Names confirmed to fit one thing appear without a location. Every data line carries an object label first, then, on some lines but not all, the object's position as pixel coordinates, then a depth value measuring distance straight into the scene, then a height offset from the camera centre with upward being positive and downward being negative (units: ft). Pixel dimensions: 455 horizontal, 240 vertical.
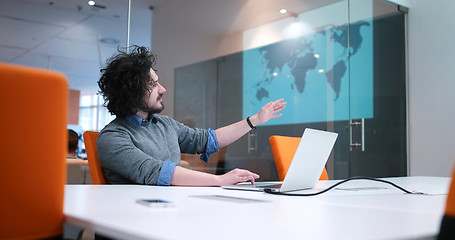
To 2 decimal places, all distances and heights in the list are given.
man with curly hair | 5.55 +0.11
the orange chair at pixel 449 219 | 2.24 -0.38
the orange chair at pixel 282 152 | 7.84 -0.15
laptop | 4.72 -0.22
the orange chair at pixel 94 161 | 6.03 -0.30
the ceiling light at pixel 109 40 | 10.75 +2.56
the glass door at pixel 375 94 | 14.44 +1.85
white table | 2.34 -0.50
